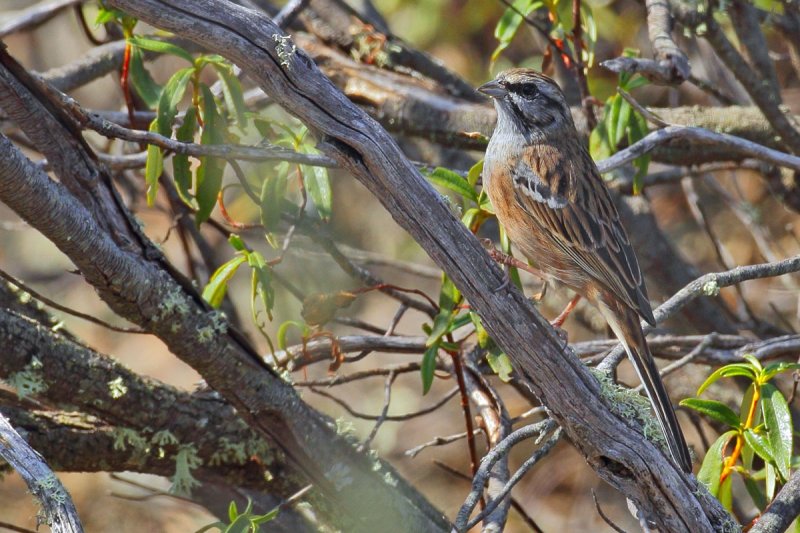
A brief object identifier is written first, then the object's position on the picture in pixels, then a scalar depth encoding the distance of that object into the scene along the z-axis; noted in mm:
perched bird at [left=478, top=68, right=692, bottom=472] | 6719
